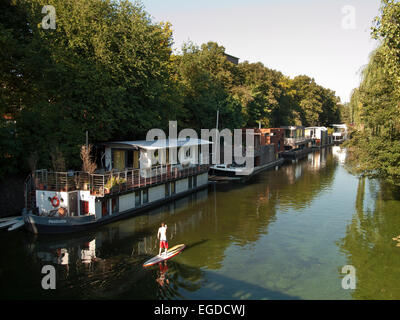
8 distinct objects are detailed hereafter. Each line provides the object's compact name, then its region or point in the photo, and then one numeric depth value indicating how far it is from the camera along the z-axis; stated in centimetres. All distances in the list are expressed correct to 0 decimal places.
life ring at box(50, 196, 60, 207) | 2780
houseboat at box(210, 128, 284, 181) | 5778
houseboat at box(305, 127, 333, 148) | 12031
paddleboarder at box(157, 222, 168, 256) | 2256
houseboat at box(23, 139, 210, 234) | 2748
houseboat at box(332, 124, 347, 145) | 14150
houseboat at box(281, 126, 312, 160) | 9206
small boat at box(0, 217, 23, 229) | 2852
